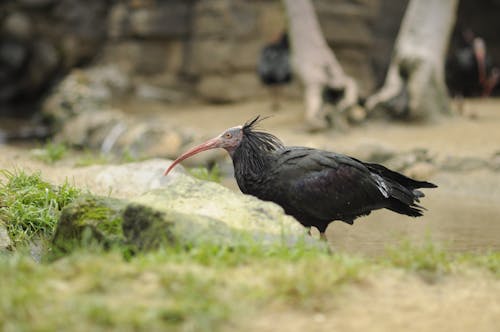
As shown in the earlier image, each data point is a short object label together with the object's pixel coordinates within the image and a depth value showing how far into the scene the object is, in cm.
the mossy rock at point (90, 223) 998
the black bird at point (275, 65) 3184
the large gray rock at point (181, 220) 903
